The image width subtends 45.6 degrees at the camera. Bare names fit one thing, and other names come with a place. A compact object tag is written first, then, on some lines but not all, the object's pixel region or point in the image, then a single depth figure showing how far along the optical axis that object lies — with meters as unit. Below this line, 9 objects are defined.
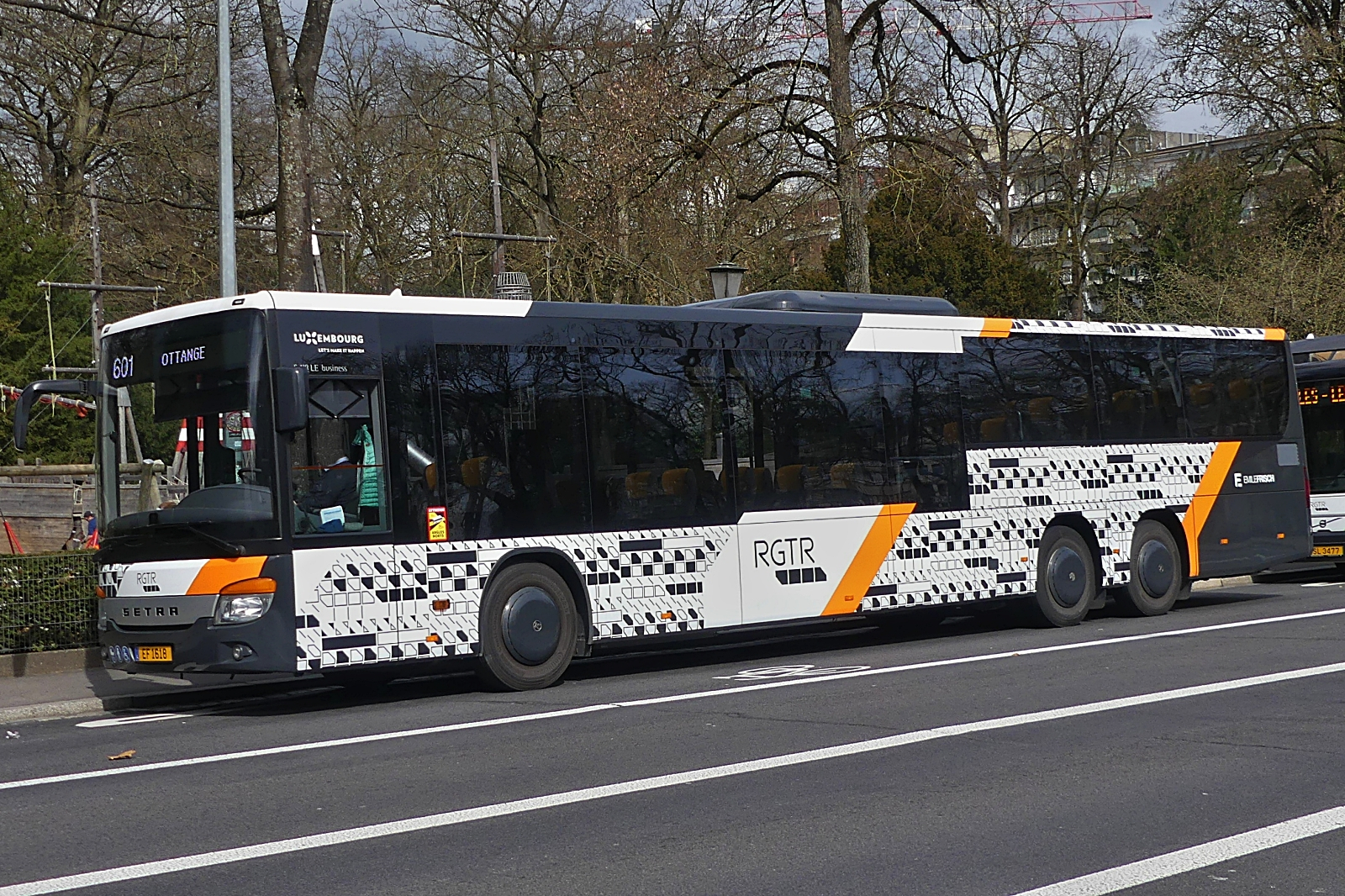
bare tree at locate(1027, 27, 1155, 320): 45.88
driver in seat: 11.59
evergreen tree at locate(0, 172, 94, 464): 39.81
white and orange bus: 11.60
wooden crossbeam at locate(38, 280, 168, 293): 29.06
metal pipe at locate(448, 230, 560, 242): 31.67
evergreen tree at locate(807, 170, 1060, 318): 44.41
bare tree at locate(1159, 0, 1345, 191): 35.94
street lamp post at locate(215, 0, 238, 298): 16.72
